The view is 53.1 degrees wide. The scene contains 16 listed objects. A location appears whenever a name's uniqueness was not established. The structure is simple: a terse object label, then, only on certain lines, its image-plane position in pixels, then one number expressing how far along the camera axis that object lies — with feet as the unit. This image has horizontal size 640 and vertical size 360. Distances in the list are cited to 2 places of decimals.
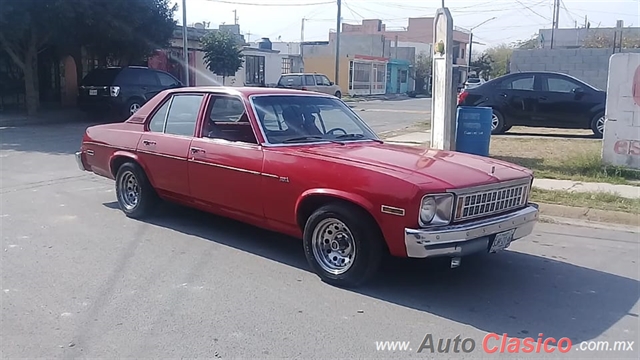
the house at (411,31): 279.69
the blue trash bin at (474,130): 34.50
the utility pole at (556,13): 164.14
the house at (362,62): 162.61
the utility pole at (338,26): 131.44
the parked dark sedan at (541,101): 48.62
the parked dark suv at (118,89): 63.36
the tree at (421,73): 208.13
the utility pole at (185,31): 84.02
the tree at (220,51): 109.60
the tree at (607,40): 134.31
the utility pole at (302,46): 168.27
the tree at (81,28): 57.72
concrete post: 35.04
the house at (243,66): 103.71
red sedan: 15.47
